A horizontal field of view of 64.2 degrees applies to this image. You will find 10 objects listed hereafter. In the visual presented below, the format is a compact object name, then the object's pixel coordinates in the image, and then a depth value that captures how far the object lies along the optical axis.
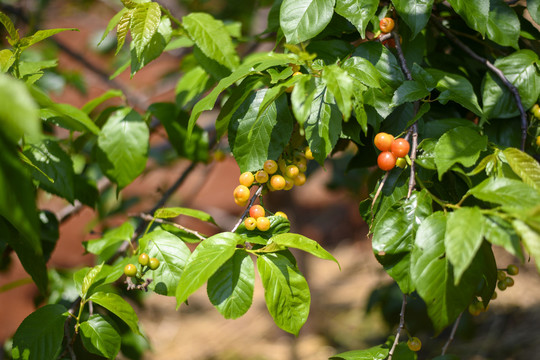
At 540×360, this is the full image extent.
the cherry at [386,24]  0.98
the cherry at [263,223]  0.88
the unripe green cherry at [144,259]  0.92
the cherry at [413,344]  0.97
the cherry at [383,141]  0.87
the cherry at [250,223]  0.88
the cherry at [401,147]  0.84
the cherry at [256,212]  0.91
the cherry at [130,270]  0.93
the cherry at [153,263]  0.93
